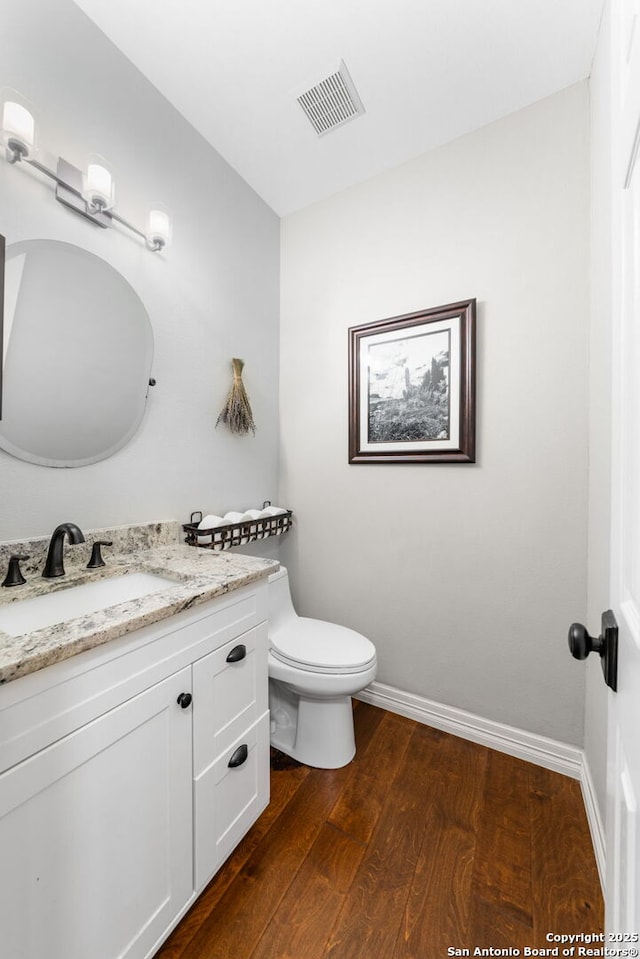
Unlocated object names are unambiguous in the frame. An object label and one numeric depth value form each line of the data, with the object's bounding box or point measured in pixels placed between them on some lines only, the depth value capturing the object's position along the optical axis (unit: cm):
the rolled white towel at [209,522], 154
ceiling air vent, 142
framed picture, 158
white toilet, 140
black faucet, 106
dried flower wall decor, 177
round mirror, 109
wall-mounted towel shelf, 154
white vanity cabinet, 64
